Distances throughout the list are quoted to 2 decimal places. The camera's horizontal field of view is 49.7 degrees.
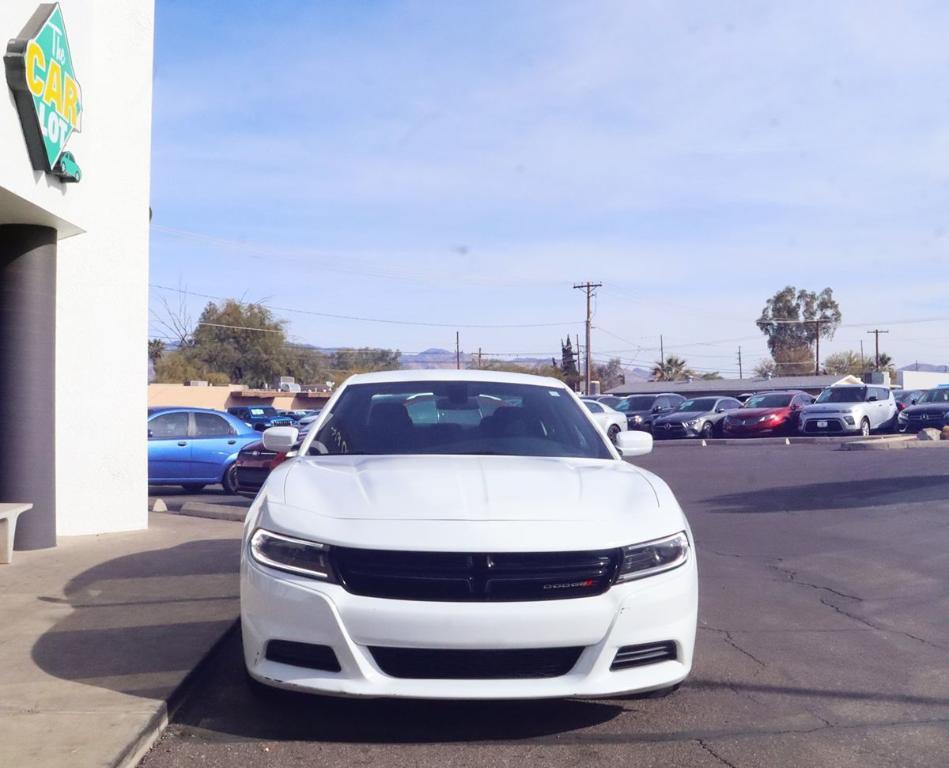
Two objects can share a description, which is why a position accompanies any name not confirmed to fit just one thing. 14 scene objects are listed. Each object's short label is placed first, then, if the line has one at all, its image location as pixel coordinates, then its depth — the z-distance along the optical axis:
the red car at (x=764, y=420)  30.38
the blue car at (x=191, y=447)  15.66
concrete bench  8.15
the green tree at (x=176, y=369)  65.13
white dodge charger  4.06
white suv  28.30
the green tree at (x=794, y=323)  87.50
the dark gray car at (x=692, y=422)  31.48
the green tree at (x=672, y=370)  97.44
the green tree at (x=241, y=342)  70.69
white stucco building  8.24
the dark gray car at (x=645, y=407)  34.31
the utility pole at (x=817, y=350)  80.20
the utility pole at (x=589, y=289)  61.25
